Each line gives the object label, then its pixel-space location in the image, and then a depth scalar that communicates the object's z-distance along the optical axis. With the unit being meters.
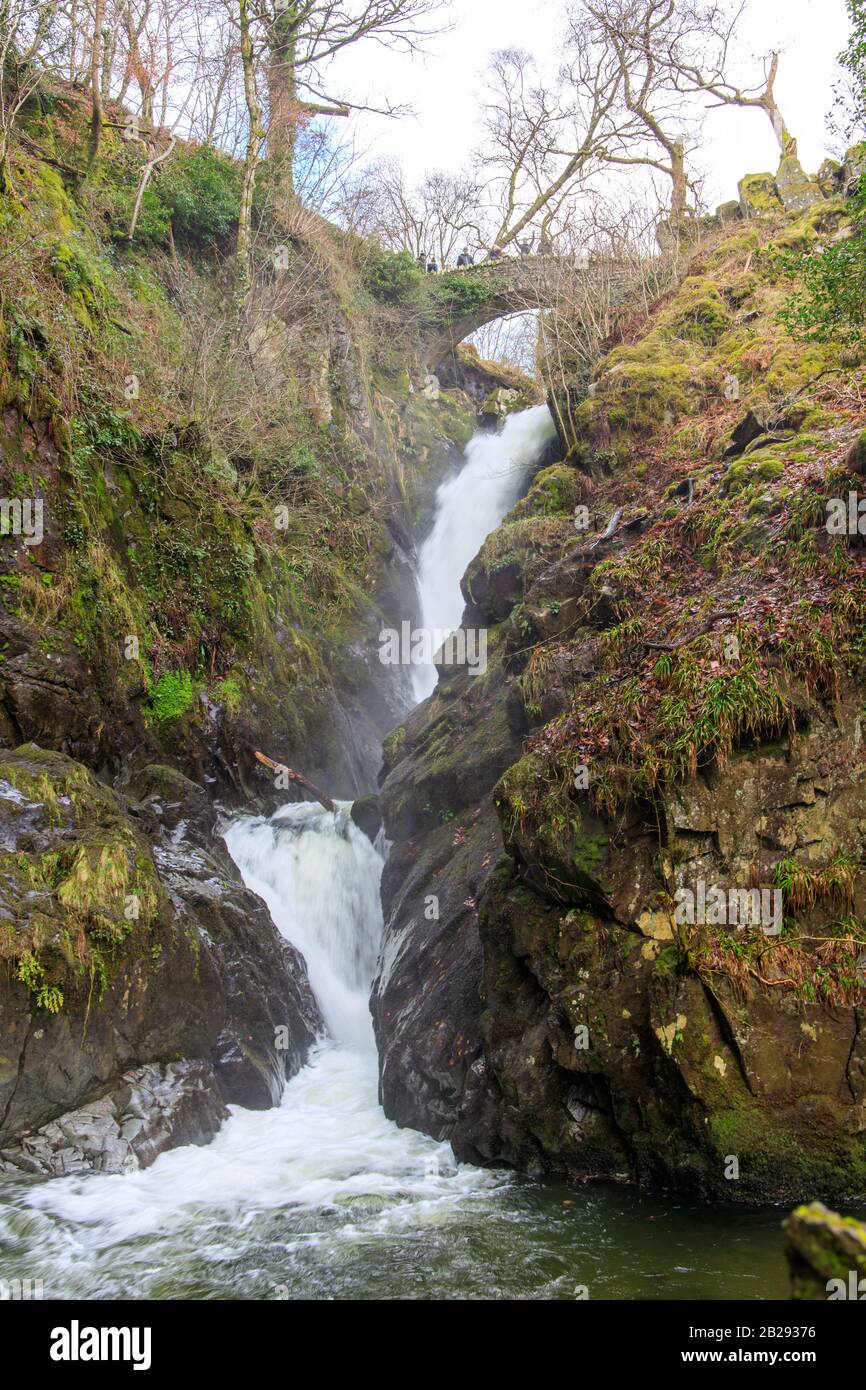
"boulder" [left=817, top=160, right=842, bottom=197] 18.08
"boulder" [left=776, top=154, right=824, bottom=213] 18.41
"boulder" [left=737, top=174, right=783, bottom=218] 18.72
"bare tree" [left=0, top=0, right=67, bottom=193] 11.53
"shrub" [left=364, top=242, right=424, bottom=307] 23.89
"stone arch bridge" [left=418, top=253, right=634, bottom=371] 24.95
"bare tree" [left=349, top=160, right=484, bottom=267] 26.91
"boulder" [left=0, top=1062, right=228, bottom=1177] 6.79
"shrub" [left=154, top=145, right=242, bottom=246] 17.70
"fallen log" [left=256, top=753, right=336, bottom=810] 12.86
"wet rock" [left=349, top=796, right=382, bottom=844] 12.69
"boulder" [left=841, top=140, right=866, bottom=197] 17.03
